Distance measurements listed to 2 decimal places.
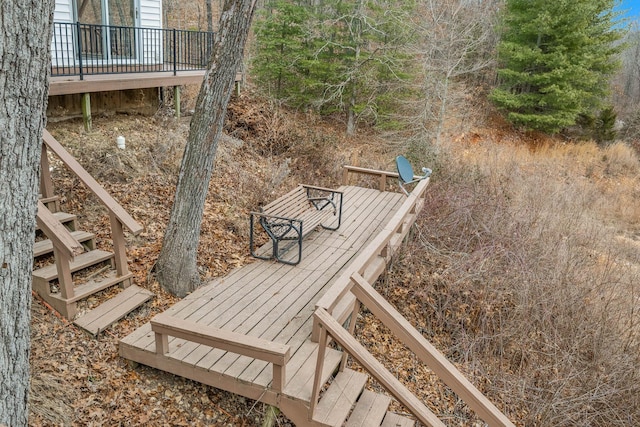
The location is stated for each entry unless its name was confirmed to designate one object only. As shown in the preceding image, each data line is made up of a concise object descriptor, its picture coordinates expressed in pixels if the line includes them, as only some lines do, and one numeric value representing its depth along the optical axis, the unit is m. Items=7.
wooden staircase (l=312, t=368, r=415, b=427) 3.70
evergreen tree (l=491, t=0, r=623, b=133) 16.38
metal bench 6.04
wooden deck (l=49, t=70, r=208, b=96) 7.59
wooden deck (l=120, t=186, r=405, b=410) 3.96
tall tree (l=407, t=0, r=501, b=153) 12.98
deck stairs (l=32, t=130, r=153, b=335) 4.18
